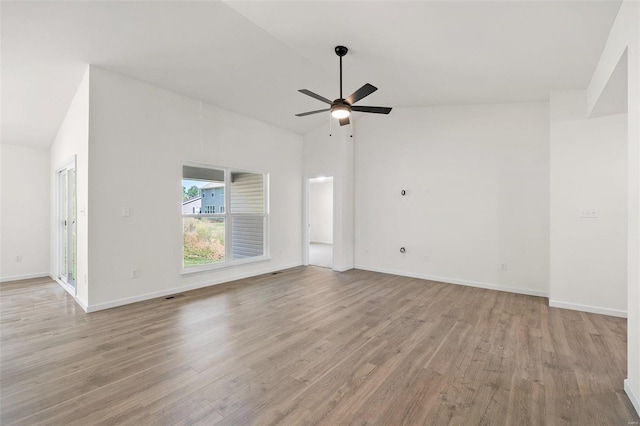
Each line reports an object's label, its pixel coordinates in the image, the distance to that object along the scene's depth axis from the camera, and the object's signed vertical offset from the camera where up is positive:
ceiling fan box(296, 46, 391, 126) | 3.11 +1.26
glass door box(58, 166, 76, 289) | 4.50 -0.25
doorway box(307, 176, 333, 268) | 11.08 -0.10
